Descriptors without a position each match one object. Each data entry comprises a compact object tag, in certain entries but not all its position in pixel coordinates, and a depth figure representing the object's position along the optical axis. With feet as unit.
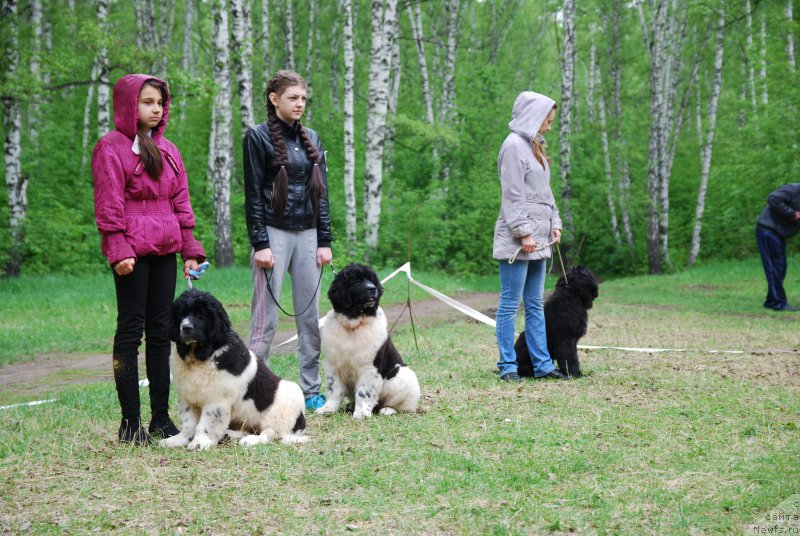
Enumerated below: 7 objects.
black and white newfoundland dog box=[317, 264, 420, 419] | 18.84
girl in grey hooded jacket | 23.22
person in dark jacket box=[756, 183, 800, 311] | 43.14
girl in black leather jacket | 19.06
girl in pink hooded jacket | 15.02
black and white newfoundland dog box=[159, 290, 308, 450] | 15.29
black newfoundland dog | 24.06
